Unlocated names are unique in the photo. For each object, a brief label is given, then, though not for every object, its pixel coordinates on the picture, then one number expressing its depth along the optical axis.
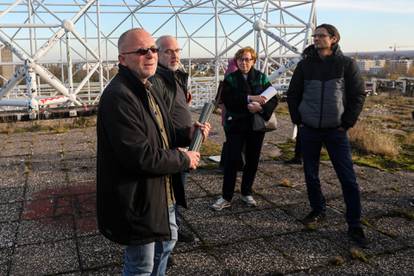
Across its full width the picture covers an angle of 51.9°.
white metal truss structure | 11.33
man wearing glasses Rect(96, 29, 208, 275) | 2.28
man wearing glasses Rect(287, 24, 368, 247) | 4.19
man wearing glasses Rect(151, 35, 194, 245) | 3.63
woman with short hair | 4.80
